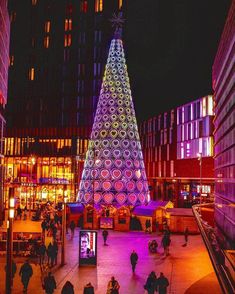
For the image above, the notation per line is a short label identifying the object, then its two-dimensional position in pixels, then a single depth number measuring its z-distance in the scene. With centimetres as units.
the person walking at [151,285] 1644
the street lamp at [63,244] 2383
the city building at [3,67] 4089
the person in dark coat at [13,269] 1927
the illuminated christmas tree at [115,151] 4006
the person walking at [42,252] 2298
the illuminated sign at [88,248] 2366
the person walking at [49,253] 2284
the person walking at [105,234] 3101
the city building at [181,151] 5922
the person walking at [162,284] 1612
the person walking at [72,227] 3475
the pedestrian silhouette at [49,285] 1625
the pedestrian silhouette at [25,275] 1778
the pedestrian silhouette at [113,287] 1523
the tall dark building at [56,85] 7419
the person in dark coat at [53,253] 2294
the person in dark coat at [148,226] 3778
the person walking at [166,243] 2684
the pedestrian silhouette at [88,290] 1502
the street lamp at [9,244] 1414
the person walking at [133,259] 2188
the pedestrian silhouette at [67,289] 1486
